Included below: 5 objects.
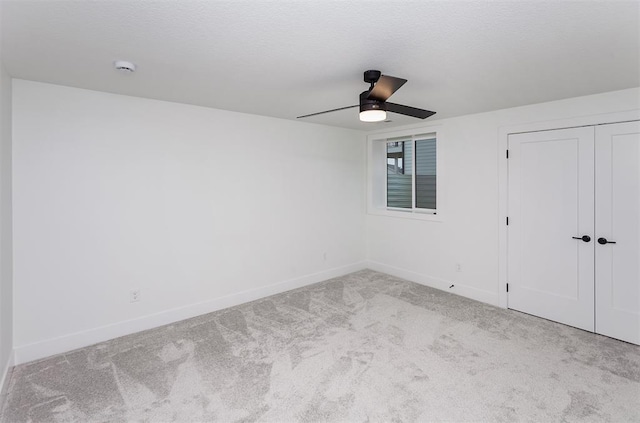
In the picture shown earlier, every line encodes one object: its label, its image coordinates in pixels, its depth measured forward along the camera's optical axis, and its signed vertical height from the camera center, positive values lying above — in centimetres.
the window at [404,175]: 484 +52
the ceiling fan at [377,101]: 224 +80
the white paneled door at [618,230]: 304 -23
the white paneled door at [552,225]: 332 -20
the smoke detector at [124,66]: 231 +103
